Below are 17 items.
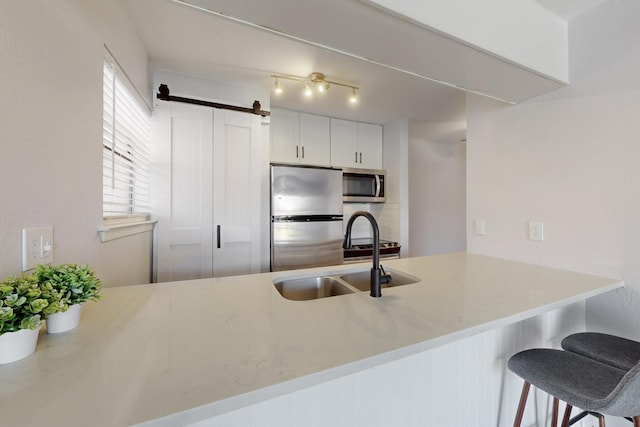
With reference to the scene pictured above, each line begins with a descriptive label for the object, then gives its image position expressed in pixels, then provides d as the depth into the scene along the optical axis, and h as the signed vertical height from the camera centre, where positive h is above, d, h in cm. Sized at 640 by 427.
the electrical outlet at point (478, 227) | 193 -9
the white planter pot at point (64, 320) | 67 -28
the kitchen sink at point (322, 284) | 128 -36
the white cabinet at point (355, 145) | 317 +92
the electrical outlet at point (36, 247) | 72 -9
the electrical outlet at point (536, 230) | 160 -9
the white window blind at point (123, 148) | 132 +42
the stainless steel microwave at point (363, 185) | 308 +38
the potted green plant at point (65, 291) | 60 -19
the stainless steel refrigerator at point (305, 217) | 248 -2
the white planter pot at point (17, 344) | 53 -28
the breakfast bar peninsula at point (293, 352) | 47 -33
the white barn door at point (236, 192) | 230 +21
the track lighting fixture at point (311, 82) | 218 +118
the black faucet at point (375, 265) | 101 -20
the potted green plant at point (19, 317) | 51 -21
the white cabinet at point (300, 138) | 286 +90
